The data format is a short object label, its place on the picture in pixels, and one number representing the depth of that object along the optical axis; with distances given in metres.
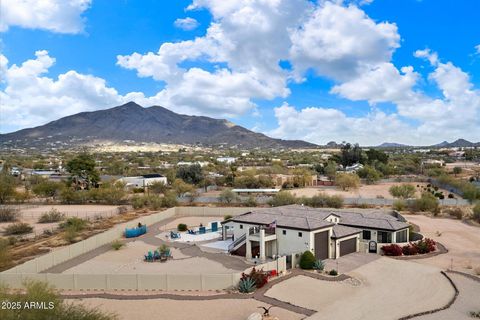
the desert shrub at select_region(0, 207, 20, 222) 51.44
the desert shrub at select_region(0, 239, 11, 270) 29.81
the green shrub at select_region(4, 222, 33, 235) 43.66
